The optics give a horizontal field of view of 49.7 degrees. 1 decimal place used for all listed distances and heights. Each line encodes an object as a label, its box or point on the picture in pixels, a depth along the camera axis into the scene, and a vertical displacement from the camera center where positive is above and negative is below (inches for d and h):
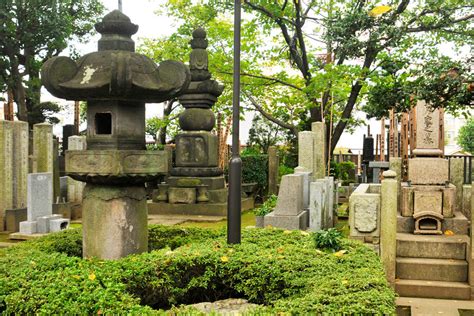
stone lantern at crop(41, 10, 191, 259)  234.8 +14.4
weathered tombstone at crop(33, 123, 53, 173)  499.5 +10.8
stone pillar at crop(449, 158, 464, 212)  405.7 -16.1
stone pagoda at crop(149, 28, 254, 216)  559.8 +2.1
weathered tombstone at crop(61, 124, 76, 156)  939.5 +49.6
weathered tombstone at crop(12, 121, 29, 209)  482.9 -5.7
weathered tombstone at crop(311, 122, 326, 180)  474.3 +8.3
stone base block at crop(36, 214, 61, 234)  430.9 -56.5
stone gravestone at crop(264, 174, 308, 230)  355.6 -35.8
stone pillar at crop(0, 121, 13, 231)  468.8 -8.4
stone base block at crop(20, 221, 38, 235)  424.5 -58.2
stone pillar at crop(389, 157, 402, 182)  409.4 -7.4
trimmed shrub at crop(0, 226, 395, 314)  163.0 -44.8
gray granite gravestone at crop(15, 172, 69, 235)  423.8 -44.9
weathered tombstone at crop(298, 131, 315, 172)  452.4 +5.2
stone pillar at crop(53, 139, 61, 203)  541.0 -19.2
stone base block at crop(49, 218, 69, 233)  431.8 -56.8
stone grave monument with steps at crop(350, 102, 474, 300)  309.1 -45.0
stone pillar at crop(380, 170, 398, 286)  304.0 -40.1
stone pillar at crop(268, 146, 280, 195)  679.3 -16.2
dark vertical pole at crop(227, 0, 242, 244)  227.1 -1.4
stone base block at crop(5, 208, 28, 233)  465.4 -57.5
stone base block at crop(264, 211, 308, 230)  354.6 -44.7
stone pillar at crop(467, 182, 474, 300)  303.9 -62.1
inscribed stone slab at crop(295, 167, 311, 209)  406.7 -21.5
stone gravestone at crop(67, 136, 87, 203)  584.4 -34.5
